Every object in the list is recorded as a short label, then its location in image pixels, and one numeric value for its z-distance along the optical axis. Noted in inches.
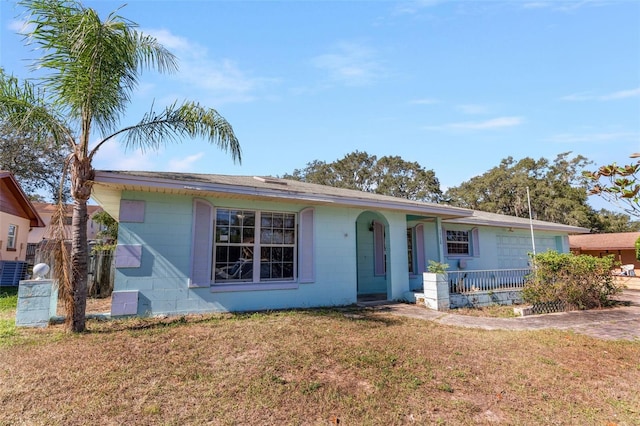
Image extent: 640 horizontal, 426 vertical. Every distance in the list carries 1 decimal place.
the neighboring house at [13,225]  553.0
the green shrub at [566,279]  355.9
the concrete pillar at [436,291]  342.6
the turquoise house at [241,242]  265.4
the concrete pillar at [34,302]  230.1
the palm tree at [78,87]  210.7
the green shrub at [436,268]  349.8
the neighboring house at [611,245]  903.7
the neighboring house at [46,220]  1167.0
